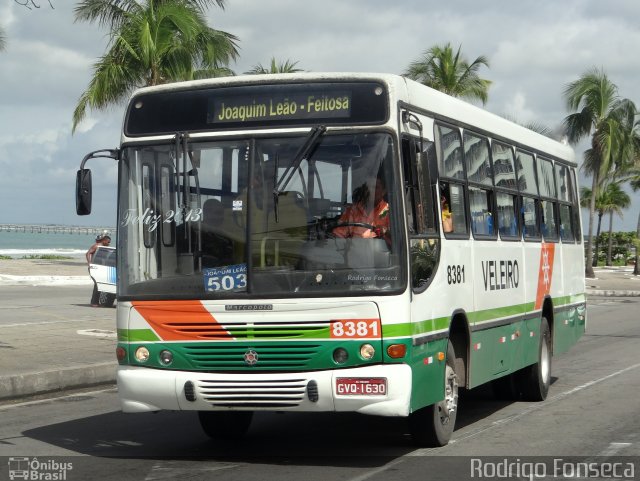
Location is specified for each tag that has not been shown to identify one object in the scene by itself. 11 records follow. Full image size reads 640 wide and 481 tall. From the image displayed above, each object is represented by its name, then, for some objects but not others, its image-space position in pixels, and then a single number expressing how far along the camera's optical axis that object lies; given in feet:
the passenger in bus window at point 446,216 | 31.91
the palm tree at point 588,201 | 262.06
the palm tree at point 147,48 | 93.71
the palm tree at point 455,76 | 140.15
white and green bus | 27.91
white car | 86.99
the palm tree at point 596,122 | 178.40
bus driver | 28.27
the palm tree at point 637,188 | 186.99
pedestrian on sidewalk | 99.51
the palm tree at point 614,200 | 269.03
